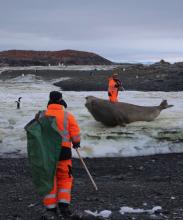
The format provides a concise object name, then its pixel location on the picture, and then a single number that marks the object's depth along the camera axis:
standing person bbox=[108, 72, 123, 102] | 18.09
